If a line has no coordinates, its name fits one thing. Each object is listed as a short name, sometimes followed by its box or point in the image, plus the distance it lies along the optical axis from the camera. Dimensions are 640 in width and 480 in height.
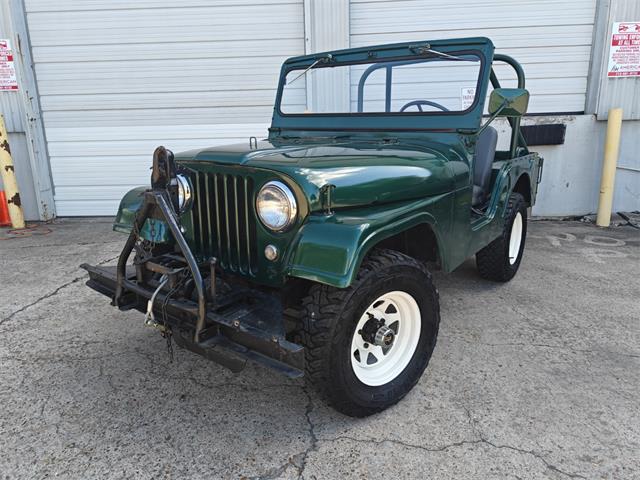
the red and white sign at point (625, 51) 5.42
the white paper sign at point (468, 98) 2.79
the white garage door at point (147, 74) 5.80
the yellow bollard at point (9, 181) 5.68
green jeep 1.87
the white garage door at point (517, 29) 5.60
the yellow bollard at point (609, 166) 5.39
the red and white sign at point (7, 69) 5.76
